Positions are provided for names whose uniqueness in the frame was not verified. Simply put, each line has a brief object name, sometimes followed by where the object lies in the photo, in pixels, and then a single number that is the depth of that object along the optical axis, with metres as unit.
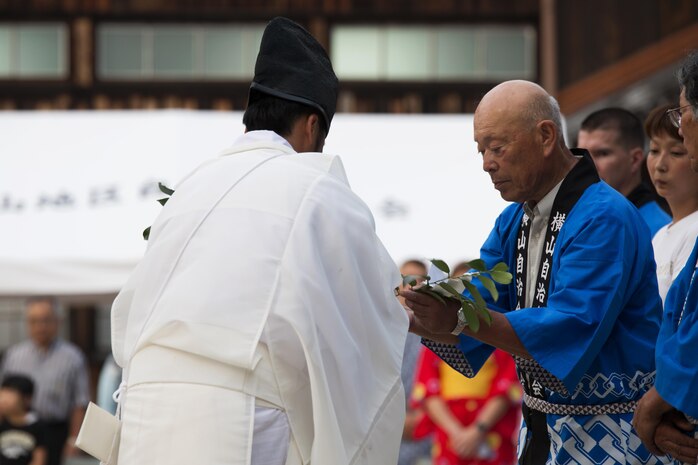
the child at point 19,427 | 13.92
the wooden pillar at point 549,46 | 19.10
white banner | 13.84
